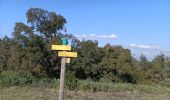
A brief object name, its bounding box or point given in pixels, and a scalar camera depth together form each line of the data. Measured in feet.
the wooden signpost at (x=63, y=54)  14.01
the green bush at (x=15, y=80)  28.67
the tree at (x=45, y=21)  42.72
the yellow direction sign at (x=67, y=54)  14.00
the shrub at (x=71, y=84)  29.44
